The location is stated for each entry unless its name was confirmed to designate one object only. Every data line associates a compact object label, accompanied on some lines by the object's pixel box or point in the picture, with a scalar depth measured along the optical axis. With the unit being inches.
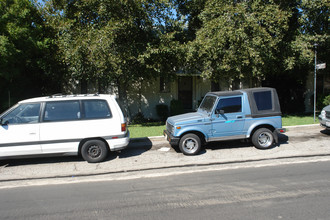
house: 659.4
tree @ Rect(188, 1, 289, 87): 426.9
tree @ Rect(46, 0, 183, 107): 416.2
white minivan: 270.5
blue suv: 301.9
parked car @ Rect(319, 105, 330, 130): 367.6
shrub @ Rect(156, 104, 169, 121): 650.2
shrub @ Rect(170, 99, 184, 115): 633.6
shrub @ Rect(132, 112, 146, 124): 587.6
